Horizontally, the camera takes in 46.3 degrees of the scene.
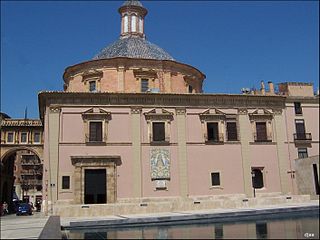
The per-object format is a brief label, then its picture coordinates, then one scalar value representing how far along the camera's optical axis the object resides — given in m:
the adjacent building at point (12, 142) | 40.70
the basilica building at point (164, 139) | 24.88
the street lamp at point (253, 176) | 27.00
